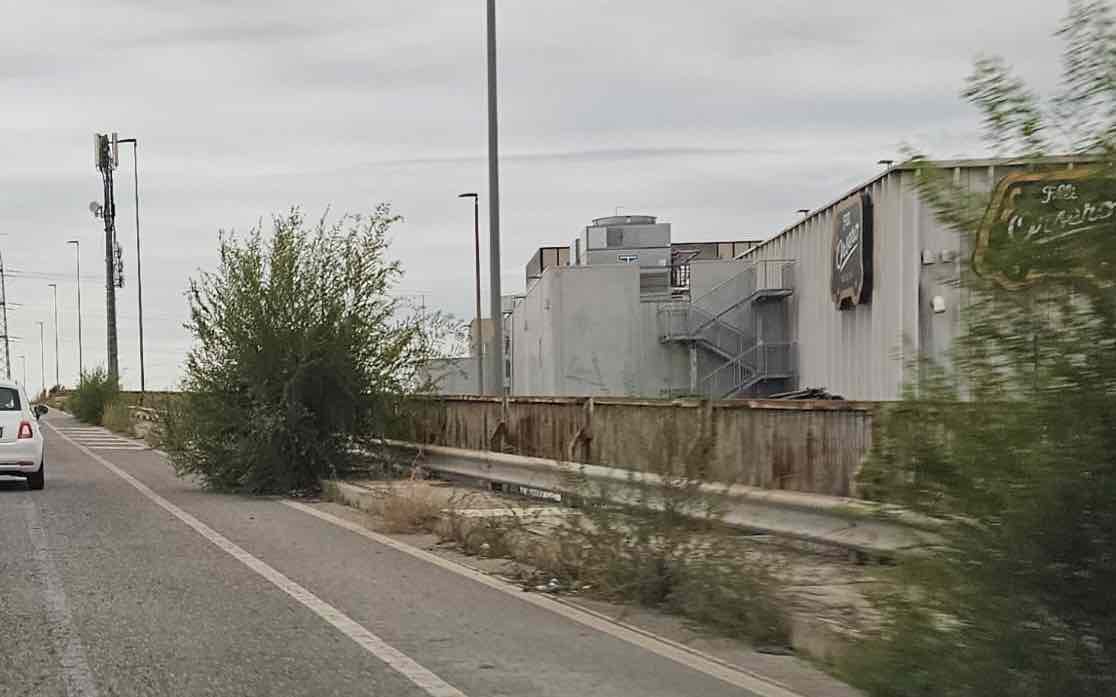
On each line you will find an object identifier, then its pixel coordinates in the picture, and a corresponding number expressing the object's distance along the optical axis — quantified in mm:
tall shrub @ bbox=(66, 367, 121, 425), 54956
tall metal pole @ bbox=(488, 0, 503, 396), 20578
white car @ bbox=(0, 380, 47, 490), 19547
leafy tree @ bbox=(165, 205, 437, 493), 19266
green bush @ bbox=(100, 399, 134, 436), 45469
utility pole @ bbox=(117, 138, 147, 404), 49103
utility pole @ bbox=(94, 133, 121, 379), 48938
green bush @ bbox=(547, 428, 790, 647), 8805
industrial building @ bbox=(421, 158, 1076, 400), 26797
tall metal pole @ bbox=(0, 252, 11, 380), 70438
